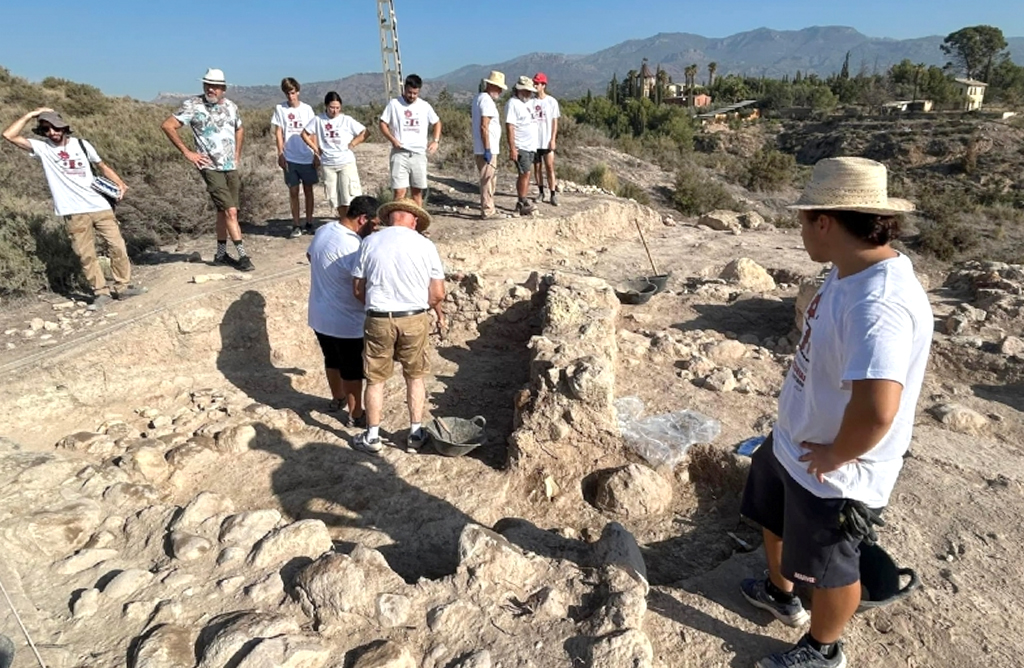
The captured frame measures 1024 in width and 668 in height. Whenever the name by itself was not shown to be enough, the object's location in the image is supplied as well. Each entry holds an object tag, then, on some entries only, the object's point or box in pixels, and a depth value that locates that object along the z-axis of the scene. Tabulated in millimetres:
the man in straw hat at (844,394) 1675
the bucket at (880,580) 2328
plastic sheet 3943
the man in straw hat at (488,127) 7398
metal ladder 13844
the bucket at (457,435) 4172
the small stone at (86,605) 2393
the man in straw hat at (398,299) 3867
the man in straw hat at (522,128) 7965
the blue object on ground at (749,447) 3818
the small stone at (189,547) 2682
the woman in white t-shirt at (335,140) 6555
